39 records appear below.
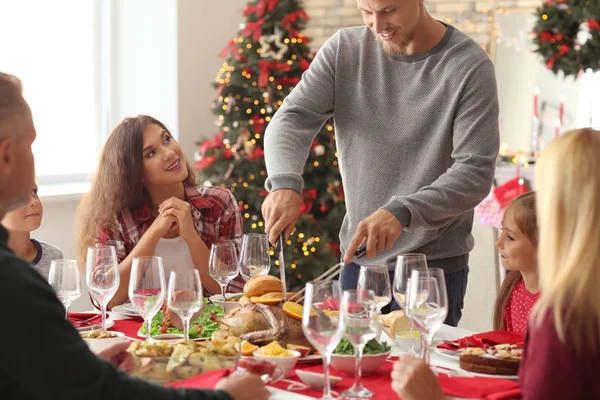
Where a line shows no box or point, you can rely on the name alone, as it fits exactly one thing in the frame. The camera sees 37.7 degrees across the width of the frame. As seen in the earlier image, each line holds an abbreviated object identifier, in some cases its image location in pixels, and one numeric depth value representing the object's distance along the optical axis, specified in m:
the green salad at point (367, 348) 1.85
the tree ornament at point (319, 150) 4.98
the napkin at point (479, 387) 1.71
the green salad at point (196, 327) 2.16
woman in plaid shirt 2.99
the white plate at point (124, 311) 2.49
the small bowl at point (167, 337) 2.11
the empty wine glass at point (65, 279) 2.18
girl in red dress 2.64
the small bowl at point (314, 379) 1.73
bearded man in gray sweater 2.53
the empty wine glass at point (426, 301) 1.75
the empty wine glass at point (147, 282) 1.99
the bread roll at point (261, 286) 2.27
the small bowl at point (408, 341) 1.99
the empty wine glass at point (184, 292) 1.94
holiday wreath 5.42
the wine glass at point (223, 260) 2.42
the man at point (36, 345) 1.28
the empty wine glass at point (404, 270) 1.92
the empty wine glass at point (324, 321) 1.60
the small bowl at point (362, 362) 1.81
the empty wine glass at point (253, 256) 2.47
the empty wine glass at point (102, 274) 2.19
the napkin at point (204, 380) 1.62
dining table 1.73
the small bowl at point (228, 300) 2.43
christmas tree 5.04
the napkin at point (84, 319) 2.38
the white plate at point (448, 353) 1.98
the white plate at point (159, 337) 2.11
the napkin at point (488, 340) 2.03
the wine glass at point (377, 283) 1.93
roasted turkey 1.98
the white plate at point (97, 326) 2.29
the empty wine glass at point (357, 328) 1.62
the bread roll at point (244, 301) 2.24
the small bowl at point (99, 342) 1.99
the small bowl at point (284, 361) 1.79
